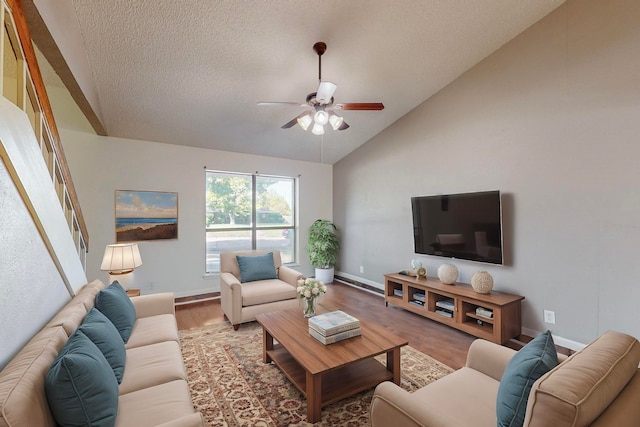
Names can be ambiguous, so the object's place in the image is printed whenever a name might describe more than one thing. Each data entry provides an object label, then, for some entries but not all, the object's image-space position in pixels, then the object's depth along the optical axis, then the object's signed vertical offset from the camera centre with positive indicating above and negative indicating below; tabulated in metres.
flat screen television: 3.27 -0.05
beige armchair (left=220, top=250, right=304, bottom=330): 3.29 -0.82
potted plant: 5.54 -0.49
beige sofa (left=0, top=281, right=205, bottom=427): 0.99 -0.84
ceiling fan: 2.59 +1.13
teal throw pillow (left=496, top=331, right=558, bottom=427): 1.04 -0.61
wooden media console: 2.93 -0.98
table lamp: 2.94 -0.37
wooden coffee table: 1.89 -0.93
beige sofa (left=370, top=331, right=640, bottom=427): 0.86 -0.61
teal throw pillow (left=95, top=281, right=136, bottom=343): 2.09 -0.62
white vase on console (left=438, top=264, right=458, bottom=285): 3.57 -0.65
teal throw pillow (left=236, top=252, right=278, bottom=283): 3.78 -0.58
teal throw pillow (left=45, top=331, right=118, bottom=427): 1.11 -0.66
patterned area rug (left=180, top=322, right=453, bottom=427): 1.94 -1.29
